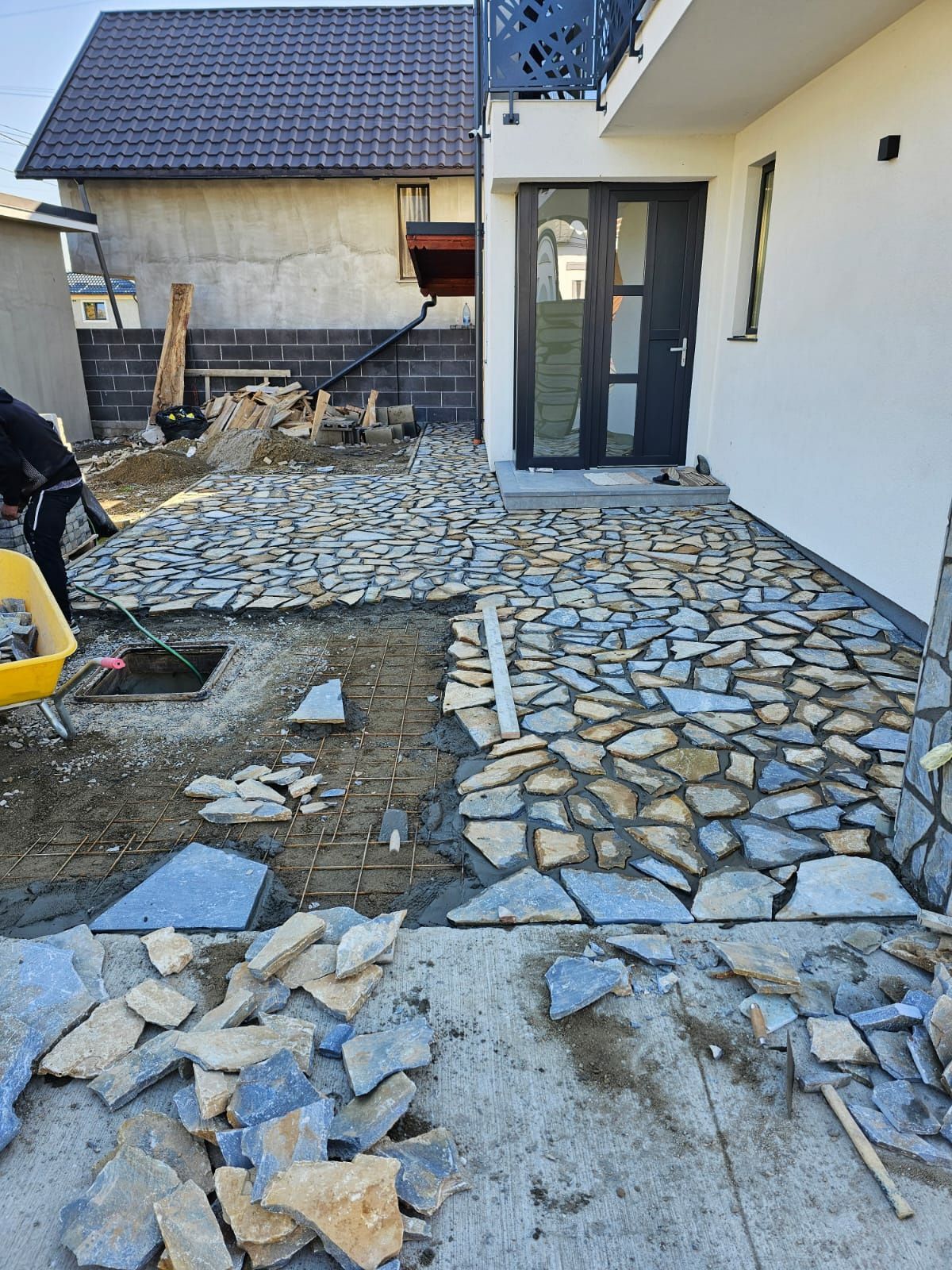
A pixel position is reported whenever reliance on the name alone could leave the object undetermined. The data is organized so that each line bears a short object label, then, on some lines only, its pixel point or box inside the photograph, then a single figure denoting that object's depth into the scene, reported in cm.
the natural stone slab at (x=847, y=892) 266
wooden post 1295
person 464
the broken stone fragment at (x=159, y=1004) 226
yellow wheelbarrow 329
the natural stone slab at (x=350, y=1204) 164
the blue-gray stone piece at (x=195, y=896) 267
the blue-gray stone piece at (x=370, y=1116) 186
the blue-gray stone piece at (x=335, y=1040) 217
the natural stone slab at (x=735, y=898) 268
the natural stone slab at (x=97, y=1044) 212
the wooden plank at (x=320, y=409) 1236
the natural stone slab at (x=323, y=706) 400
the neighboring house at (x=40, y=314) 1090
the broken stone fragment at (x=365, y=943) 240
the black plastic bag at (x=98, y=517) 721
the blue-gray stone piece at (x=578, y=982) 228
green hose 490
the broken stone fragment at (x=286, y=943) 238
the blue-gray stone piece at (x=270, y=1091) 192
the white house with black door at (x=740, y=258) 486
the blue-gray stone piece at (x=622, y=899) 267
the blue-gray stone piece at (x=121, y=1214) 166
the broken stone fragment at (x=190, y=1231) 164
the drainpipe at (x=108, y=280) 1320
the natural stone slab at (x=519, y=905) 267
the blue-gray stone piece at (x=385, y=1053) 205
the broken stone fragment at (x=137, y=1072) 203
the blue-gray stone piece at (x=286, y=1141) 175
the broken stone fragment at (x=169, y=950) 246
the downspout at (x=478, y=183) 895
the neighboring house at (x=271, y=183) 1347
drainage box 490
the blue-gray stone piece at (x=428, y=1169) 177
